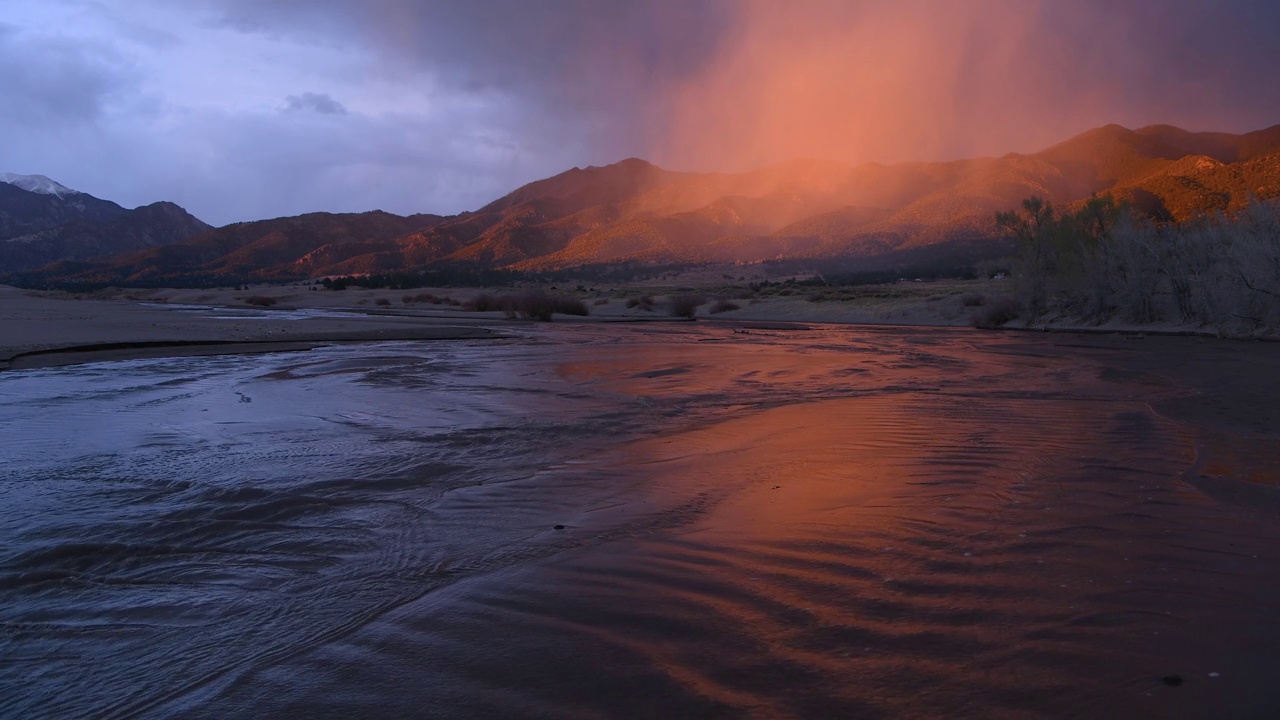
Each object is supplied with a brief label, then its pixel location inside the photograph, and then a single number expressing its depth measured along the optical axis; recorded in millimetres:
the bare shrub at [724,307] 46188
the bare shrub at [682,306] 44156
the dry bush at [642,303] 48125
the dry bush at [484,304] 45875
